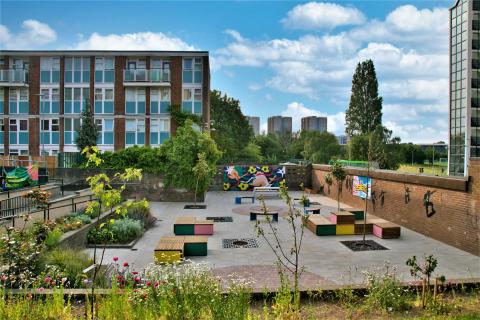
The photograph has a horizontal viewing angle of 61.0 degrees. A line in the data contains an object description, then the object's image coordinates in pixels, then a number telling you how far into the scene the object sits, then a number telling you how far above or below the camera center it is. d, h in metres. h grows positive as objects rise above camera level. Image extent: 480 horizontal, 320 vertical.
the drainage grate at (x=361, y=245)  13.72 -3.10
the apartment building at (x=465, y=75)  42.81 +8.95
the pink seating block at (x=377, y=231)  15.55 -2.92
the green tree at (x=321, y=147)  66.19 +1.49
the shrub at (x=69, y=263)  7.92 -2.27
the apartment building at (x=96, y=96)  35.78 +5.13
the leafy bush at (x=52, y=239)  10.25 -2.19
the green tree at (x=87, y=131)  33.75 +1.90
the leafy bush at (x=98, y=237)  13.60 -2.78
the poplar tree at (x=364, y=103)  60.25 +7.91
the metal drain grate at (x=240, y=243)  13.98 -3.13
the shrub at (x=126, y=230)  14.20 -2.72
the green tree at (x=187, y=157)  26.62 -0.15
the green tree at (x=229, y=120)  72.12 +6.61
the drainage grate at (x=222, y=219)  19.83 -3.17
